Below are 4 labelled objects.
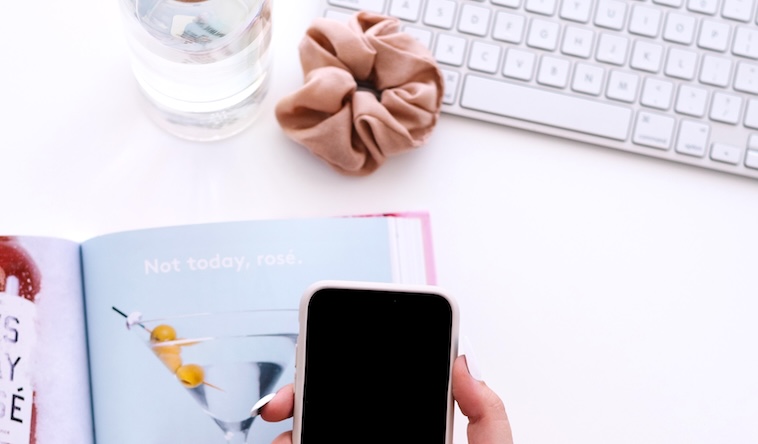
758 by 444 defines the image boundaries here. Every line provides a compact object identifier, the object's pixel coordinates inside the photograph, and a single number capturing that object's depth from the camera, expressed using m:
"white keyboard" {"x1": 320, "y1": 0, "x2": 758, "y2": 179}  0.56
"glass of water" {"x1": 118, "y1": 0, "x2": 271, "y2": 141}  0.50
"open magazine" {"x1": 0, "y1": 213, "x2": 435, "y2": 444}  0.50
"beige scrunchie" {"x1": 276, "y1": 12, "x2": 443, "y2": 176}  0.53
